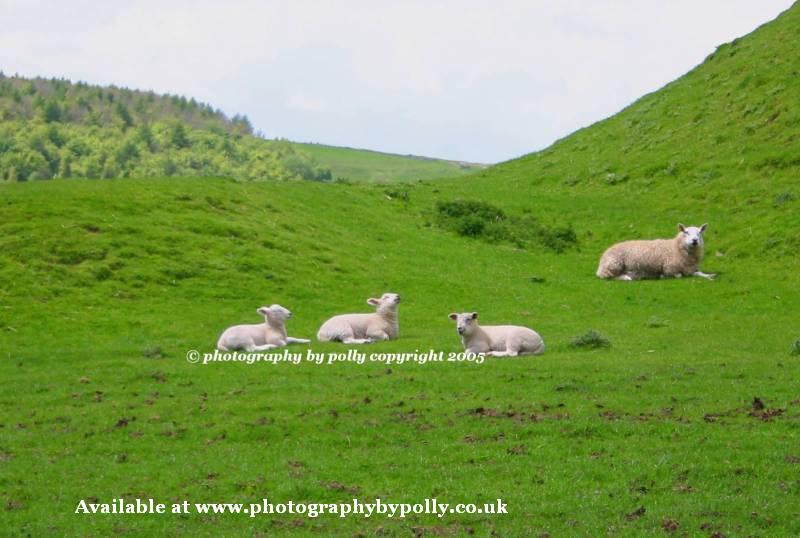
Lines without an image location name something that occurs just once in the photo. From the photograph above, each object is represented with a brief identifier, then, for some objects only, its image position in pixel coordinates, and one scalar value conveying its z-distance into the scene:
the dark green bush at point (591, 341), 23.64
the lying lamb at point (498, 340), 22.64
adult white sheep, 35.34
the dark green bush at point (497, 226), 42.32
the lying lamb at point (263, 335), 24.17
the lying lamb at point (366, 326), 25.05
